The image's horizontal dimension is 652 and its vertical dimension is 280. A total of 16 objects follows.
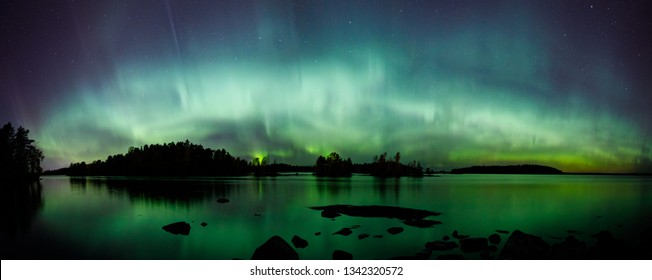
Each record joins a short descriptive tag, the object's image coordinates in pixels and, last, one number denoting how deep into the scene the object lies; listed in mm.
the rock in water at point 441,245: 14422
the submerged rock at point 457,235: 16608
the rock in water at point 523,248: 11555
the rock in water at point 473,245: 14117
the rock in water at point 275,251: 11117
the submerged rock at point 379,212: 23570
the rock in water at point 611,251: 12180
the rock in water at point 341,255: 12347
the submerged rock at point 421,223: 20012
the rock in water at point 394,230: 17625
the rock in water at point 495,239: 15305
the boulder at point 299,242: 15386
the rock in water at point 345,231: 17517
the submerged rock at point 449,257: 12583
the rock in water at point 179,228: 17880
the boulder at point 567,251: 11027
